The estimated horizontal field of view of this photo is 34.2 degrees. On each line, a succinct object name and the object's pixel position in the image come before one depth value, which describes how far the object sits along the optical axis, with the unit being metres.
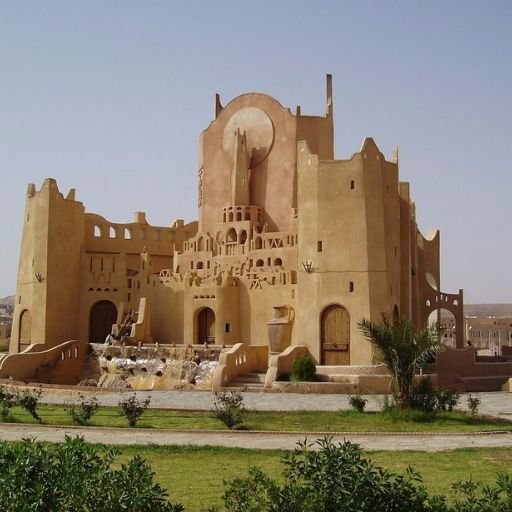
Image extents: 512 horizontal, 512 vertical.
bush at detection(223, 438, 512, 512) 7.95
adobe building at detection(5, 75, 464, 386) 29.22
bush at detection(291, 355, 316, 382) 27.33
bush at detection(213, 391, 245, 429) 16.97
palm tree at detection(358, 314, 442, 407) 20.17
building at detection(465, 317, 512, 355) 60.25
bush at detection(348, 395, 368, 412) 19.82
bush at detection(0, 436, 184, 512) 8.06
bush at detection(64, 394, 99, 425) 17.17
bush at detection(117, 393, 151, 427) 17.08
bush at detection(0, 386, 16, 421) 18.08
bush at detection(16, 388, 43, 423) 18.16
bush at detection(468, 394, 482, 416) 18.90
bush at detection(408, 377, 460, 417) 19.43
